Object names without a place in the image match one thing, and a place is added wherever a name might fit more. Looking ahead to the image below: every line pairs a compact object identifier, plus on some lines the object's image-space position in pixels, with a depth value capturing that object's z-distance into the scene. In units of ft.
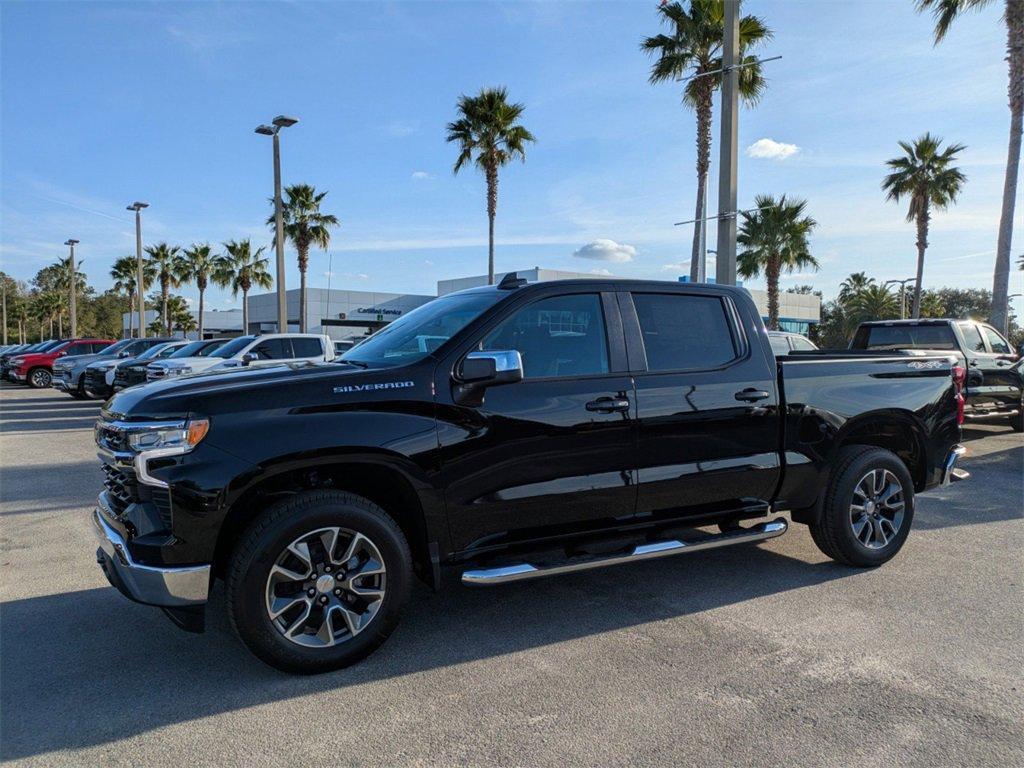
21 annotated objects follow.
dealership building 170.91
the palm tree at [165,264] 170.60
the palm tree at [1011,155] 55.83
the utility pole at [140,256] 106.52
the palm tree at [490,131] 89.30
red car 86.99
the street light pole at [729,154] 37.27
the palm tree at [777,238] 108.88
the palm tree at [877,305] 204.03
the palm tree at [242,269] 157.07
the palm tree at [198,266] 168.14
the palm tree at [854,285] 219.82
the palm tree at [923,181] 106.73
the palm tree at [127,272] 189.78
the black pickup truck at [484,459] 11.25
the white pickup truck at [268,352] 49.57
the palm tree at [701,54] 61.11
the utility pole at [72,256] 136.77
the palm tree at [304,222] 109.29
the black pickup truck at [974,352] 38.75
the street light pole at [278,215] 69.36
